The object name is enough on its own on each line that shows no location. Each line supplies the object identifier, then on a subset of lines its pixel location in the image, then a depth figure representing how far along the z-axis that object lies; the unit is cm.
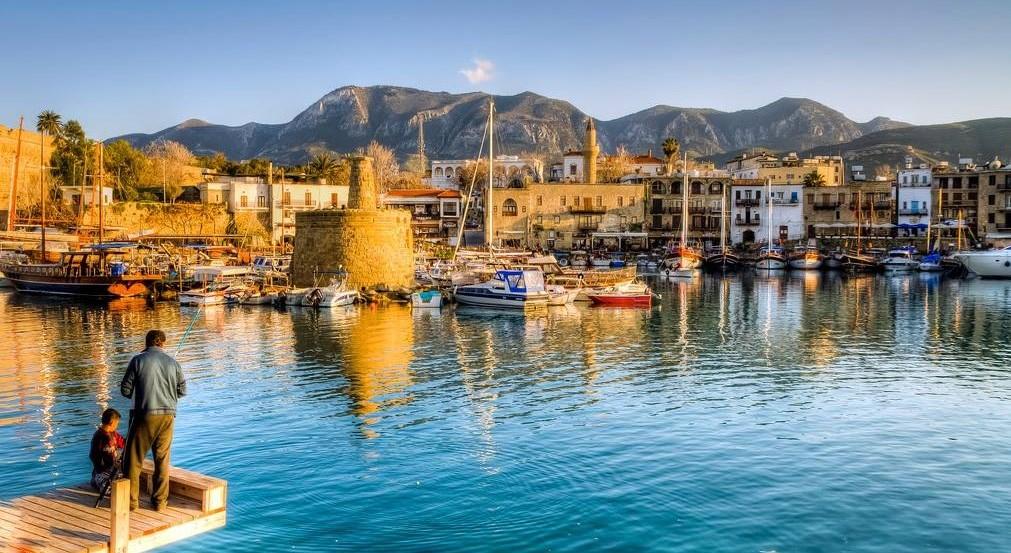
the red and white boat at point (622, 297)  4334
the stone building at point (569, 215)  9081
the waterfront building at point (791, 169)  9825
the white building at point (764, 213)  9138
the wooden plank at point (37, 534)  817
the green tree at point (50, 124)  7788
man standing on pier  915
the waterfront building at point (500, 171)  11464
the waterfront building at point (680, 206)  9275
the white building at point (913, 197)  8788
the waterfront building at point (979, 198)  8474
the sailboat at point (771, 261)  7562
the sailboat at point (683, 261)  6775
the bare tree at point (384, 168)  10869
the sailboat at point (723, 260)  7988
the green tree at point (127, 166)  7762
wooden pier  823
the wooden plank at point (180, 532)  855
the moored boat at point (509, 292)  3966
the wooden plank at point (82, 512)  867
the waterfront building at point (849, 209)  8875
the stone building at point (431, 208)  9062
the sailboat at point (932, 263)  7114
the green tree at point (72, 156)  7638
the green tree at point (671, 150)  10262
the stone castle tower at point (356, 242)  4472
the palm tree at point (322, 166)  8888
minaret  10169
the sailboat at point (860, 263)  7438
